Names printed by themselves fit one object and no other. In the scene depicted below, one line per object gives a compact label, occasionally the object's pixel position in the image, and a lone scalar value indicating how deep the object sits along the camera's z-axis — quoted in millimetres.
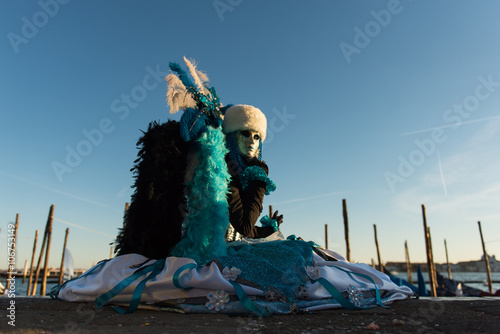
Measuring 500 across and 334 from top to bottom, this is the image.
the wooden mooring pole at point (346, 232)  16661
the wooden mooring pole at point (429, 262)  16344
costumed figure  1950
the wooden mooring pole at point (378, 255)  21558
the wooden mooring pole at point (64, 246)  23141
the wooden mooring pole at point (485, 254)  20317
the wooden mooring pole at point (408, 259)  31788
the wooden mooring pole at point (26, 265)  36325
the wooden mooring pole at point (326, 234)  21703
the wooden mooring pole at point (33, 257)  19319
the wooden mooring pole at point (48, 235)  15570
